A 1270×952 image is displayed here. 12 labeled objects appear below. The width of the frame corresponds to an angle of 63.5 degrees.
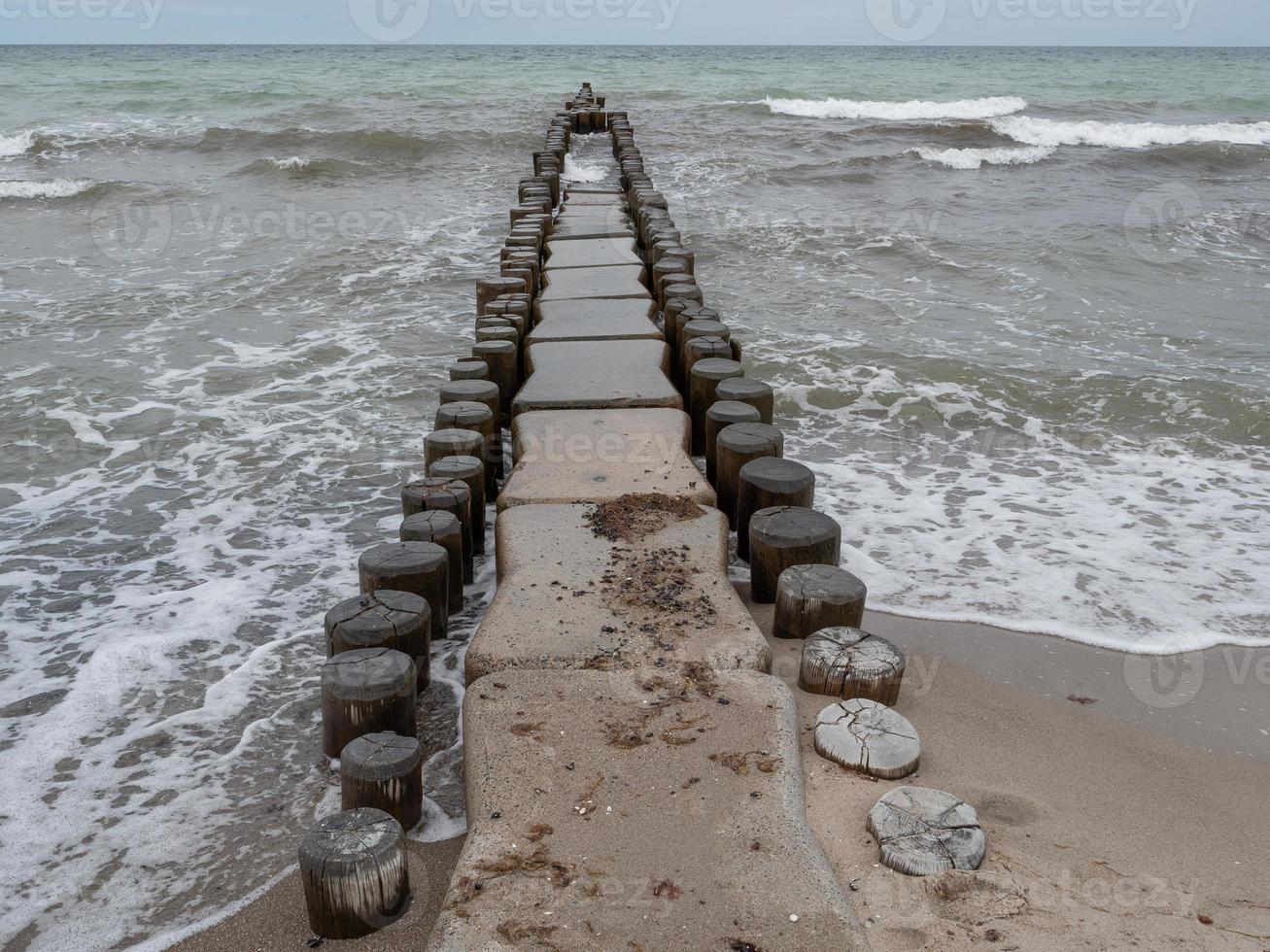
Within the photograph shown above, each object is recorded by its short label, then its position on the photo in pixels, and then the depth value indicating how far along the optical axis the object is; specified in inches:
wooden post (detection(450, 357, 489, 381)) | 210.4
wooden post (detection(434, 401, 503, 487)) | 187.8
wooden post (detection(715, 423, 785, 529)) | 176.4
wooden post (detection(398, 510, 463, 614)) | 150.3
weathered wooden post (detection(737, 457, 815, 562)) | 162.9
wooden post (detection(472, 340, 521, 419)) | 228.7
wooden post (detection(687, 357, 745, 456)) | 210.7
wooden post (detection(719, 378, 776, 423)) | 198.2
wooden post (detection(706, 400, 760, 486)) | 189.5
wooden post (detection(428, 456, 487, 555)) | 167.3
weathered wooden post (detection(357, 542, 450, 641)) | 138.9
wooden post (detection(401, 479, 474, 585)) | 158.4
